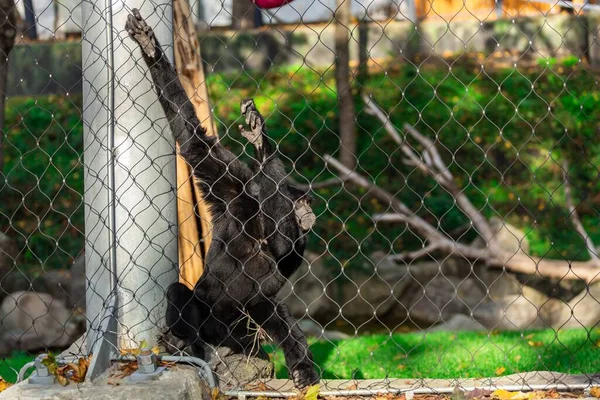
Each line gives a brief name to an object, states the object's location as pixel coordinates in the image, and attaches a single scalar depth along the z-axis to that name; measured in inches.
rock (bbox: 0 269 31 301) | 413.1
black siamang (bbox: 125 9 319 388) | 187.6
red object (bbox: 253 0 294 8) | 280.0
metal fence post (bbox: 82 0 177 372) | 177.6
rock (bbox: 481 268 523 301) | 411.5
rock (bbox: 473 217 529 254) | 407.5
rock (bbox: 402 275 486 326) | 399.9
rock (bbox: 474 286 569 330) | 360.5
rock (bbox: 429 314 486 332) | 335.9
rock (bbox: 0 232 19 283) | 363.3
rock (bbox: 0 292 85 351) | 364.8
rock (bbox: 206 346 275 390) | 193.6
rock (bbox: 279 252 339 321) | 411.5
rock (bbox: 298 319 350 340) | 338.3
